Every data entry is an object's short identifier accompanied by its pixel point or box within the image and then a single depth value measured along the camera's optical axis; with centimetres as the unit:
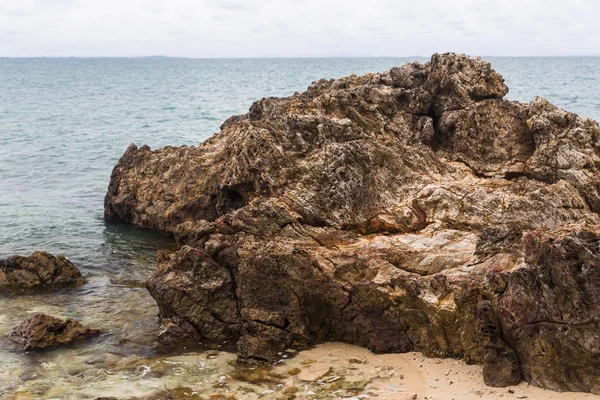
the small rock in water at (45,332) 1511
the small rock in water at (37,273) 1905
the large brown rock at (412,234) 1184
